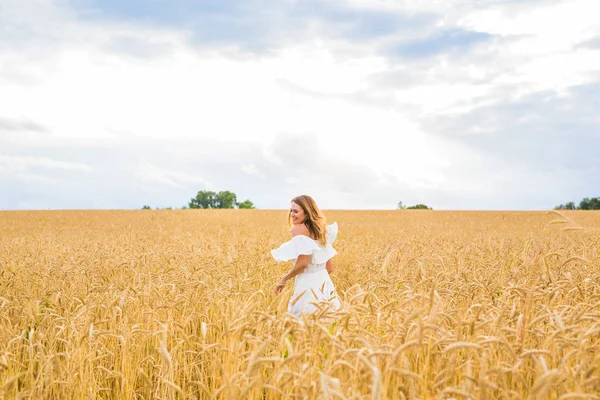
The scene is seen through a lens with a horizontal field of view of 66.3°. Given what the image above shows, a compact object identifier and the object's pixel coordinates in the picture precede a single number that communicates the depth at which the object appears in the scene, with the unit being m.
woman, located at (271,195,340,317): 5.33
